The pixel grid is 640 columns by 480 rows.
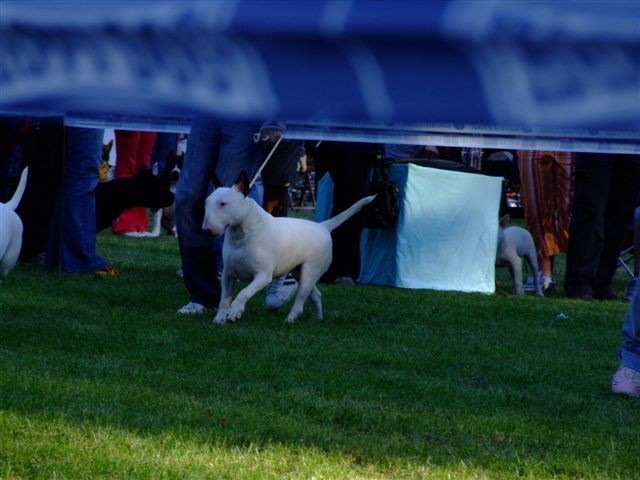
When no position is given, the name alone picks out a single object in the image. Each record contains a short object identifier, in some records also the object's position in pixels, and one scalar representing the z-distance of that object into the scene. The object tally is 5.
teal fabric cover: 16.77
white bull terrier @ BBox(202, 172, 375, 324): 11.09
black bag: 16.67
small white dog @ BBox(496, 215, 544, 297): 17.14
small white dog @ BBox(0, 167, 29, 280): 10.05
